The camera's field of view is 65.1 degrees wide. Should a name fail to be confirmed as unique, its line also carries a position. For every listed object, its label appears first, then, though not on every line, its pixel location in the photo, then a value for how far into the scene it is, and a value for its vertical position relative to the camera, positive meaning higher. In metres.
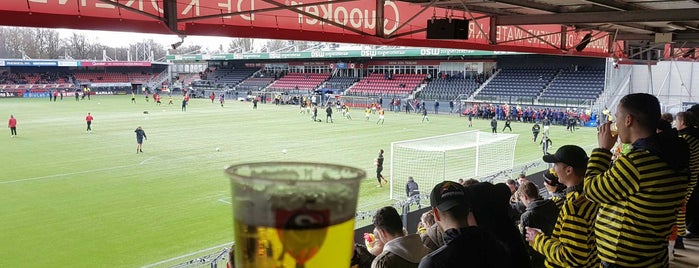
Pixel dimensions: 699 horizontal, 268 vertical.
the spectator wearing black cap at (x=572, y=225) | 3.29 -0.86
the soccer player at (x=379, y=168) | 15.07 -2.35
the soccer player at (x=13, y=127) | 25.06 -2.06
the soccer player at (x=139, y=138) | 20.78 -2.12
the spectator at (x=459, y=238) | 2.26 -0.66
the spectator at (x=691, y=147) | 5.20 -0.61
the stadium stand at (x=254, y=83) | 60.66 -0.05
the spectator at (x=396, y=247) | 2.80 -0.89
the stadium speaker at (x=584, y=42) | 10.41 +0.78
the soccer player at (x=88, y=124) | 27.06 -2.09
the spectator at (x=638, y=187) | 3.02 -0.58
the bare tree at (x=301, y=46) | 68.94 +4.67
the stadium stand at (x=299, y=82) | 57.50 +0.07
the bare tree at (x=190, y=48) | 90.25 +5.82
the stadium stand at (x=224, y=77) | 65.12 +0.66
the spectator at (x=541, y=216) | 4.00 -0.97
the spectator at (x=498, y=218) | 2.81 -0.70
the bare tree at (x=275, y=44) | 83.21 +5.95
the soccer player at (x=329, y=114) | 32.79 -1.86
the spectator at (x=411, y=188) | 12.86 -2.48
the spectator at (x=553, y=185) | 4.85 -0.91
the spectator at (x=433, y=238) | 3.59 -1.03
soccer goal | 15.38 -2.59
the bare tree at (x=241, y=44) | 83.12 +6.14
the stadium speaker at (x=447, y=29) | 6.77 +0.67
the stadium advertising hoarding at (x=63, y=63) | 58.70 +2.14
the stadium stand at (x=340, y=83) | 54.44 -0.03
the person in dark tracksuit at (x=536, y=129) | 24.39 -2.07
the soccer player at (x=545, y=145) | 20.82 -2.43
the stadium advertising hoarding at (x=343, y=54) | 44.70 +2.70
